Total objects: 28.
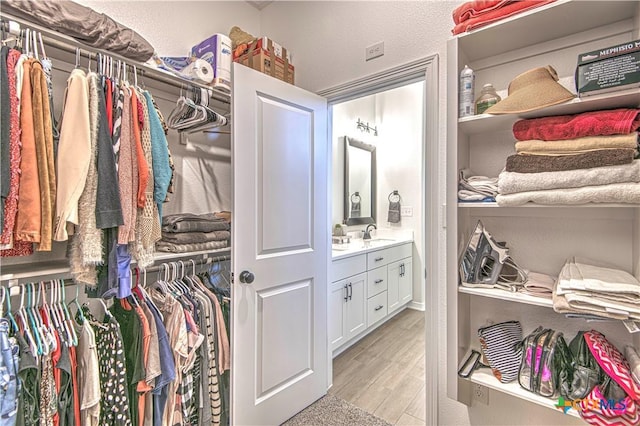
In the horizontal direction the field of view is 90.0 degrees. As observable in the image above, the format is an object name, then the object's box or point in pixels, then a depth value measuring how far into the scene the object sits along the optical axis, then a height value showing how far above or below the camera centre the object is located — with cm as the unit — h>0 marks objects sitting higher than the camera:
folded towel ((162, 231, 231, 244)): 169 -16
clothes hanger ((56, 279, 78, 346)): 129 -45
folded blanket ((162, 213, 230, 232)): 170 -9
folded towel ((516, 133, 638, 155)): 101 +20
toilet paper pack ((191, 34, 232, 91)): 185 +89
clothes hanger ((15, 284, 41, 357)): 118 -46
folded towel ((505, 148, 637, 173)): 100 +15
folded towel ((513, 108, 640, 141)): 102 +27
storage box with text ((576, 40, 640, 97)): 99 +43
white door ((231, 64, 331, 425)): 170 -25
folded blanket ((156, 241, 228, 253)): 166 -21
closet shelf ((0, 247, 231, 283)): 120 -24
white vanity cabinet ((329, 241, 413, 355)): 272 -84
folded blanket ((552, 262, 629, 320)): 99 -34
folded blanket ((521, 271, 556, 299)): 121 -32
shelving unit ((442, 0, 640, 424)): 119 -3
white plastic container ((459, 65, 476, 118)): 131 +46
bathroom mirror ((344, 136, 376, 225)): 370 +29
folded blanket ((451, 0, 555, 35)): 119 +75
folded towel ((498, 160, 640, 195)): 100 +9
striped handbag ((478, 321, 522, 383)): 128 -60
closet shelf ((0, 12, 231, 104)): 123 +67
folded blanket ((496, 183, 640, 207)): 98 +3
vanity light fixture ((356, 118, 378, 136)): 389 +99
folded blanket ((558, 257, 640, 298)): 100 -26
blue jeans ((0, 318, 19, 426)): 107 -58
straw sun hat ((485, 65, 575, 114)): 112 +40
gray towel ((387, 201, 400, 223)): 413 -9
